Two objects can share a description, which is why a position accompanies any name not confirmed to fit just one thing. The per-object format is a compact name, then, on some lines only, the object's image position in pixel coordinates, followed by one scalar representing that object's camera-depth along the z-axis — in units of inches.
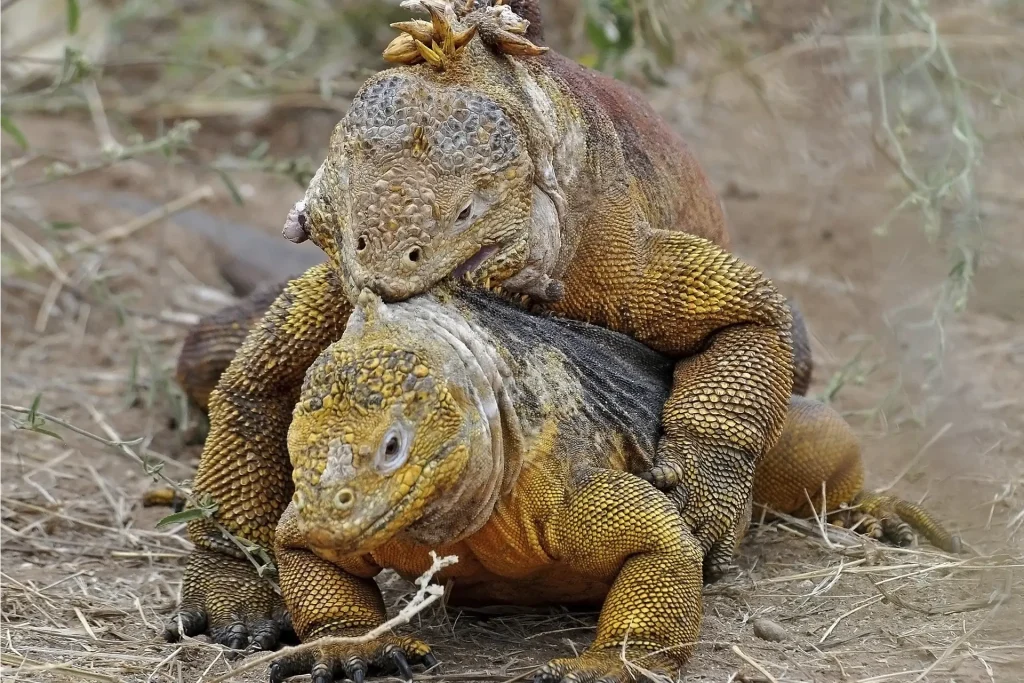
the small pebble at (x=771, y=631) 325.4
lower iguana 256.8
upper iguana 284.8
